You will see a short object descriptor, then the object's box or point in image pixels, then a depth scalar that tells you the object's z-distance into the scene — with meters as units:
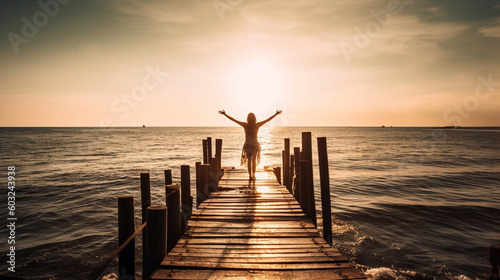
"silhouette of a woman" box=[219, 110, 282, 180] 9.72
